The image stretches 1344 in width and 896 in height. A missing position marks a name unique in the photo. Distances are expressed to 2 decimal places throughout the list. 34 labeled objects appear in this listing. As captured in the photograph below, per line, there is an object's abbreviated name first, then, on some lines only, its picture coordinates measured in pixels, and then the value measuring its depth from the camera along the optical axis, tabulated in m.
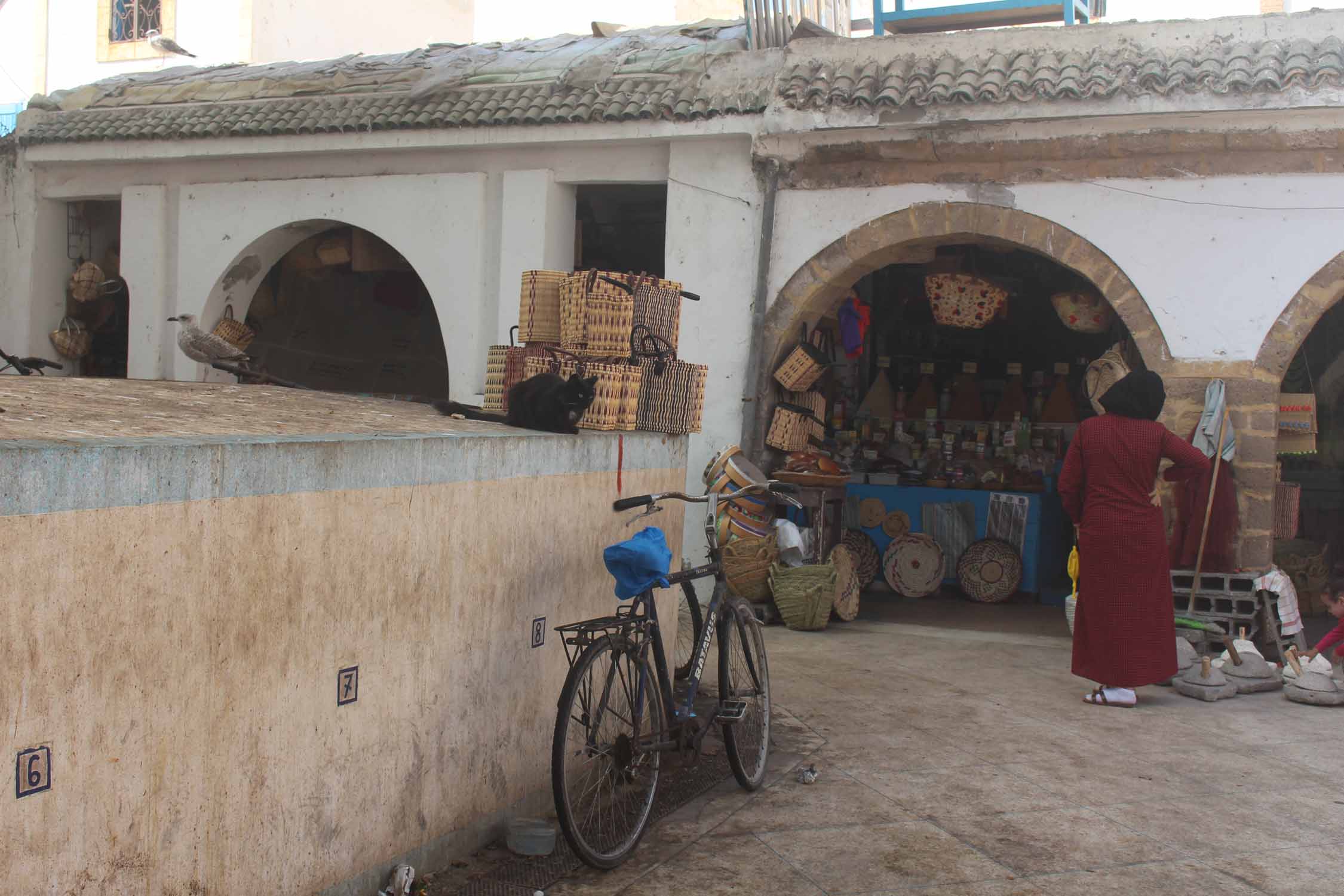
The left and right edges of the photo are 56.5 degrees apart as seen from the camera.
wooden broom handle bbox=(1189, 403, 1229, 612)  7.51
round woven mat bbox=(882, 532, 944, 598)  10.47
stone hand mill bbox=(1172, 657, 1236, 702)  6.53
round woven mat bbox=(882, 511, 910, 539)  10.66
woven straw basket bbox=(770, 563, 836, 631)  8.41
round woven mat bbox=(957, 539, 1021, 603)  10.37
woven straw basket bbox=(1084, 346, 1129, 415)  8.60
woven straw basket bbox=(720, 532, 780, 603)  8.67
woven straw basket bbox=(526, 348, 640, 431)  4.98
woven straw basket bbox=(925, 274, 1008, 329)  9.79
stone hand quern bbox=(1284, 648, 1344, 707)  6.48
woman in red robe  6.23
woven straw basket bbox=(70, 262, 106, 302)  12.18
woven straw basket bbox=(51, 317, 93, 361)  12.10
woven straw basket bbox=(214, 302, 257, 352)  11.51
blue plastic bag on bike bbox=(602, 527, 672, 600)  3.98
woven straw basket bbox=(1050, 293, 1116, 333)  9.23
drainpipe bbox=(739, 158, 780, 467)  9.30
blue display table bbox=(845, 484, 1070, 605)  10.47
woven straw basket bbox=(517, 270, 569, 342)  5.71
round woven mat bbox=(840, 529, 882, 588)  10.71
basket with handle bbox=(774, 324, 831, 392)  9.32
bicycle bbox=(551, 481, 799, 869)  3.79
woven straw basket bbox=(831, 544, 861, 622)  8.82
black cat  4.67
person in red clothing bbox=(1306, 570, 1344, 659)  6.64
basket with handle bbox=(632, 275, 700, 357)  5.54
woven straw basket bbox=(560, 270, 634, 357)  5.39
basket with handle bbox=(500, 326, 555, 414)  5.37
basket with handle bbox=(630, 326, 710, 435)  5.40
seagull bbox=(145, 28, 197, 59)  20.56
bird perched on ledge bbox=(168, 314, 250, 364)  9.55
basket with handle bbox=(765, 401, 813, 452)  9.38
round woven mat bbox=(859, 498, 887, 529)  10.74
